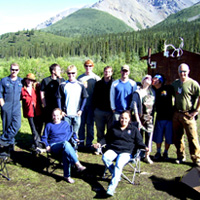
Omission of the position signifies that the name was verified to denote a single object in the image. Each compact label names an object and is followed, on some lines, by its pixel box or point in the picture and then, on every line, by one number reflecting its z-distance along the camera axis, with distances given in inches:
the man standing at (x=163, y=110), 177.6
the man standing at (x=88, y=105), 199.0
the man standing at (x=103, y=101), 190.9
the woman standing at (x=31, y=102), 190.9
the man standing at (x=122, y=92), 174.2
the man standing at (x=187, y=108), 168.1
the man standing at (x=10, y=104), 181.2
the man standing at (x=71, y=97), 179.9
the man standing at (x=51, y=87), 186.4
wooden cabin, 668.7
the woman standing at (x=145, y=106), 171.3
